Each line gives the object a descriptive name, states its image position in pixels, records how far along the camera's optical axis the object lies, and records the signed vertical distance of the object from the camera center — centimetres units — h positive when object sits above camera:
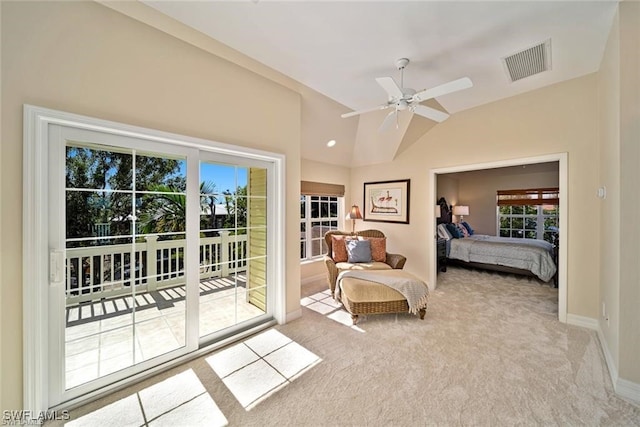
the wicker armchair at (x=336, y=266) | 362 -77
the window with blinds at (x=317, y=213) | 468 +0
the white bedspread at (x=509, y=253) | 455 -83
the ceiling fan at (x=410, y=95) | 199 +107
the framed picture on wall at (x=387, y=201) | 463 +24
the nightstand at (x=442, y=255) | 528 -93
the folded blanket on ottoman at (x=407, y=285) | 298 -90
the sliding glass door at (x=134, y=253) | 174 -34
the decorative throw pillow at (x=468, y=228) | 674 -43
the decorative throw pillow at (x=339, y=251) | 423 -66
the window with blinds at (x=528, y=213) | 687 -1
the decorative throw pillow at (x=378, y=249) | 426 -63
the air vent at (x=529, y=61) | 246 +164
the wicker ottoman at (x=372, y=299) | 296 -105
